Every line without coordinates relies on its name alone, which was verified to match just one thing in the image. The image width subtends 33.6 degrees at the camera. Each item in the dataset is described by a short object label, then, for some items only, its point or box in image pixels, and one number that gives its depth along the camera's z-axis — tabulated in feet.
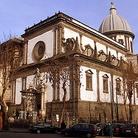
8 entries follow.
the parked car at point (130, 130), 70.73
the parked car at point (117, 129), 75.50
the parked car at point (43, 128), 78.91
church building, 106.93
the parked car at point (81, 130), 65.42
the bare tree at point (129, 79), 107.19
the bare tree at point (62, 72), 89.97
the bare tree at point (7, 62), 84.17
